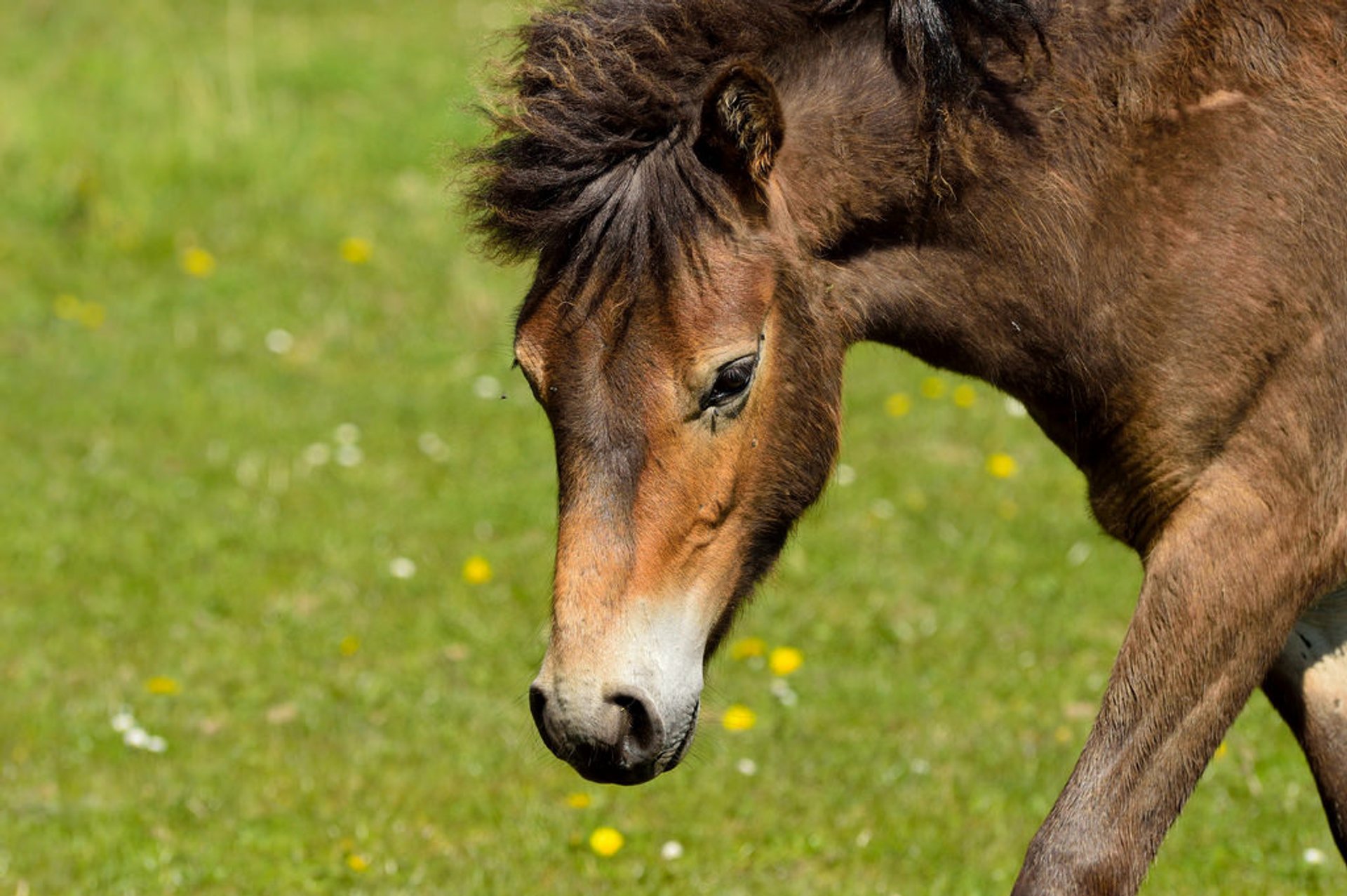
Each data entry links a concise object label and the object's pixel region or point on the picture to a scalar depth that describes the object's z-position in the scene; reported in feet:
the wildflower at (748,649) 39.34
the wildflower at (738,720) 35.63
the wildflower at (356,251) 62.75
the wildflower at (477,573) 43.27
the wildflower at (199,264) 62.08
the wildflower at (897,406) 52.95
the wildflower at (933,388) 54.13
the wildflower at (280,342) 57.62
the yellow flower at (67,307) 59.00
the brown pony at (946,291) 20.71
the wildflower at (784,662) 38.24
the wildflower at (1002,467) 48.75
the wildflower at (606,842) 30.63
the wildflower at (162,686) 37.65
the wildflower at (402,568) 43.91
